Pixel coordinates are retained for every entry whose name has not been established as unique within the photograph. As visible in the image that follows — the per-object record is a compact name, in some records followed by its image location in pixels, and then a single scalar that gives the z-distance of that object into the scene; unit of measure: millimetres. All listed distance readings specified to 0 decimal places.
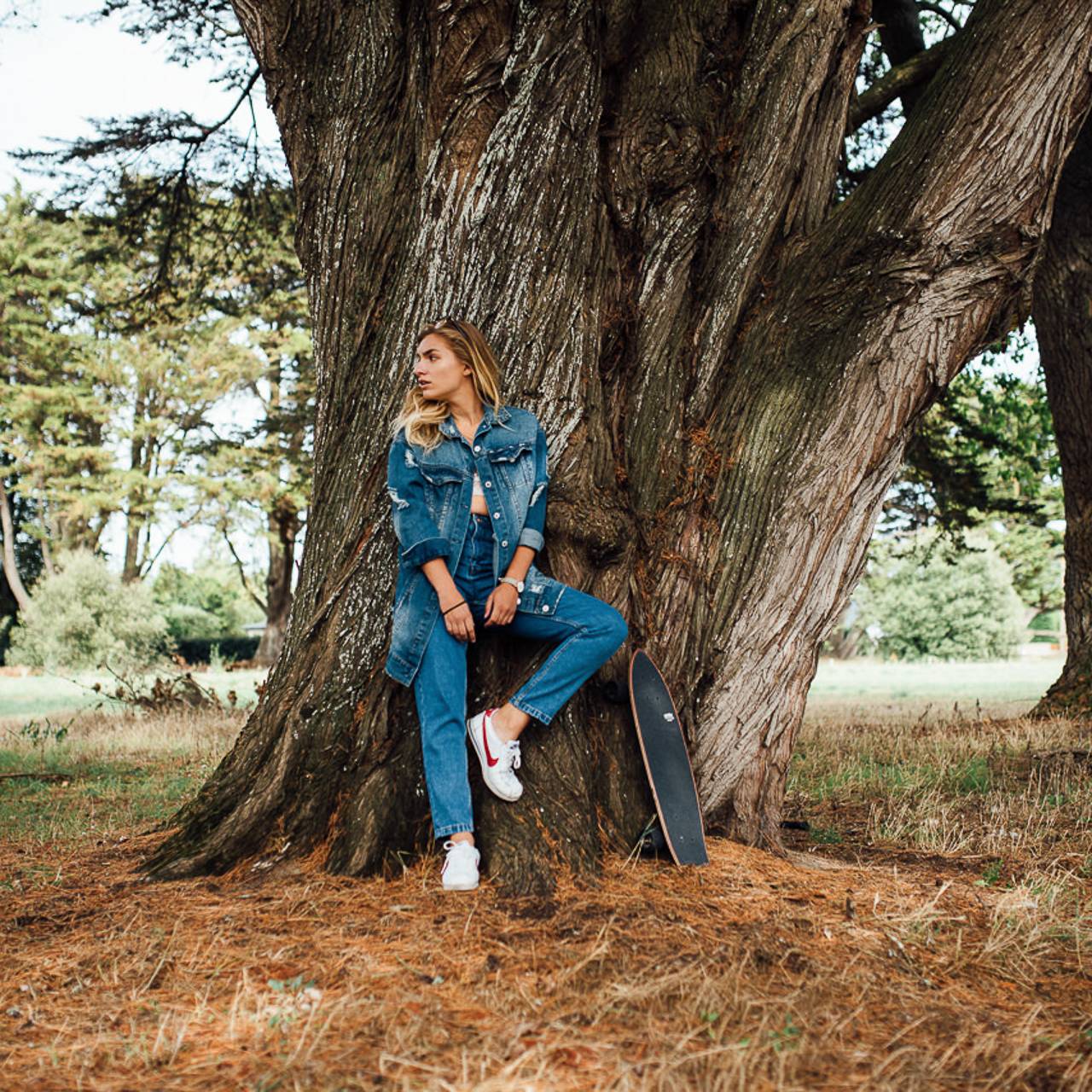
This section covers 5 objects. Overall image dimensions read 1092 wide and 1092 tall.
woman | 3785
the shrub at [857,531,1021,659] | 38875
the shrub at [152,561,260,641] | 36469
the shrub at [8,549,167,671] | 25625
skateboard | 4008
